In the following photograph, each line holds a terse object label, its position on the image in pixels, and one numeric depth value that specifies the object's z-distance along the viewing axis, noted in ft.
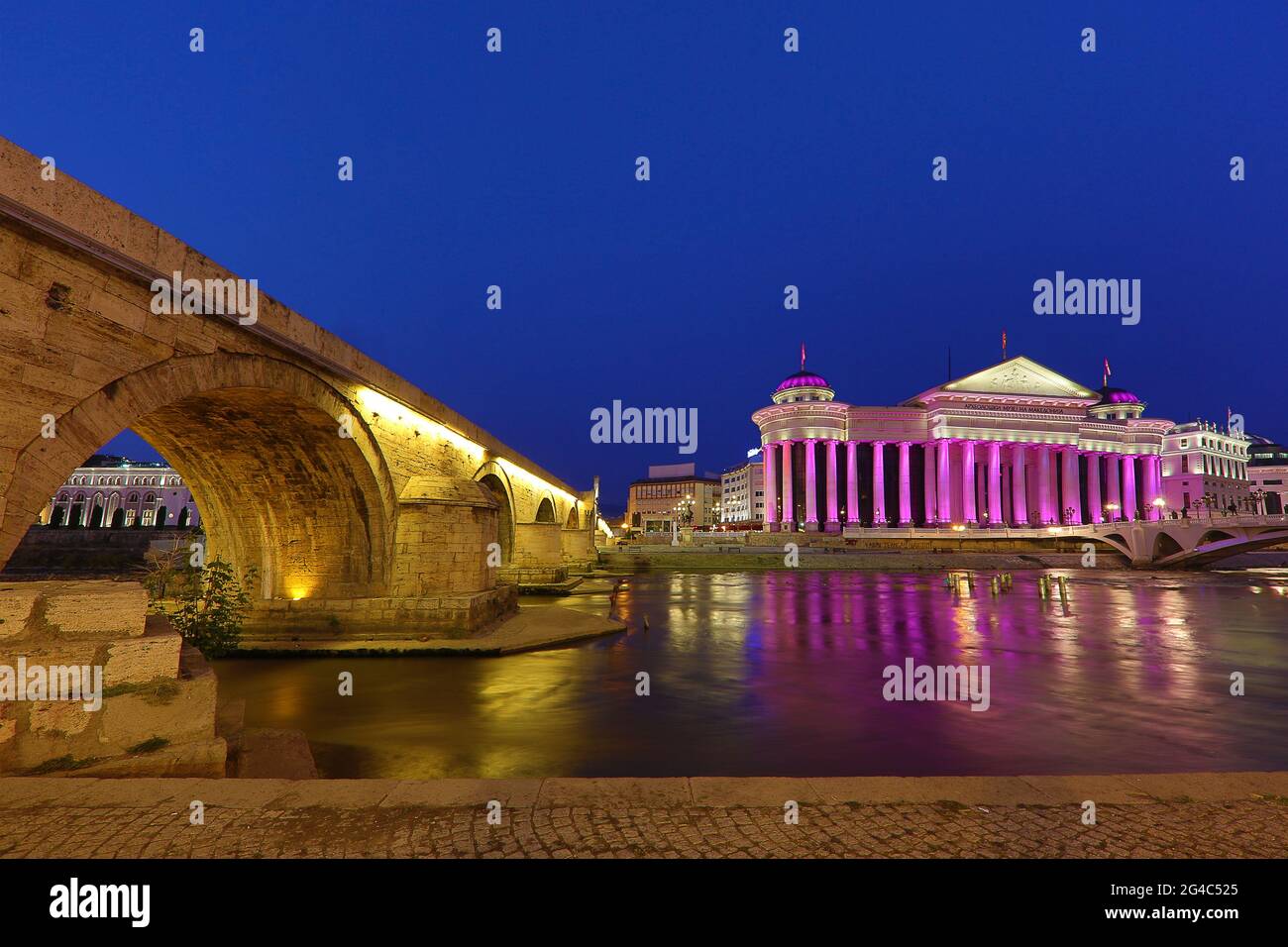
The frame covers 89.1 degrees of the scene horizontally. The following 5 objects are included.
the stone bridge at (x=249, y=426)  19.53
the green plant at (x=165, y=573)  32.55
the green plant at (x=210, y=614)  34.45
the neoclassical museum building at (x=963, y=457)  236.84
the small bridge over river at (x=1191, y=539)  135.03
